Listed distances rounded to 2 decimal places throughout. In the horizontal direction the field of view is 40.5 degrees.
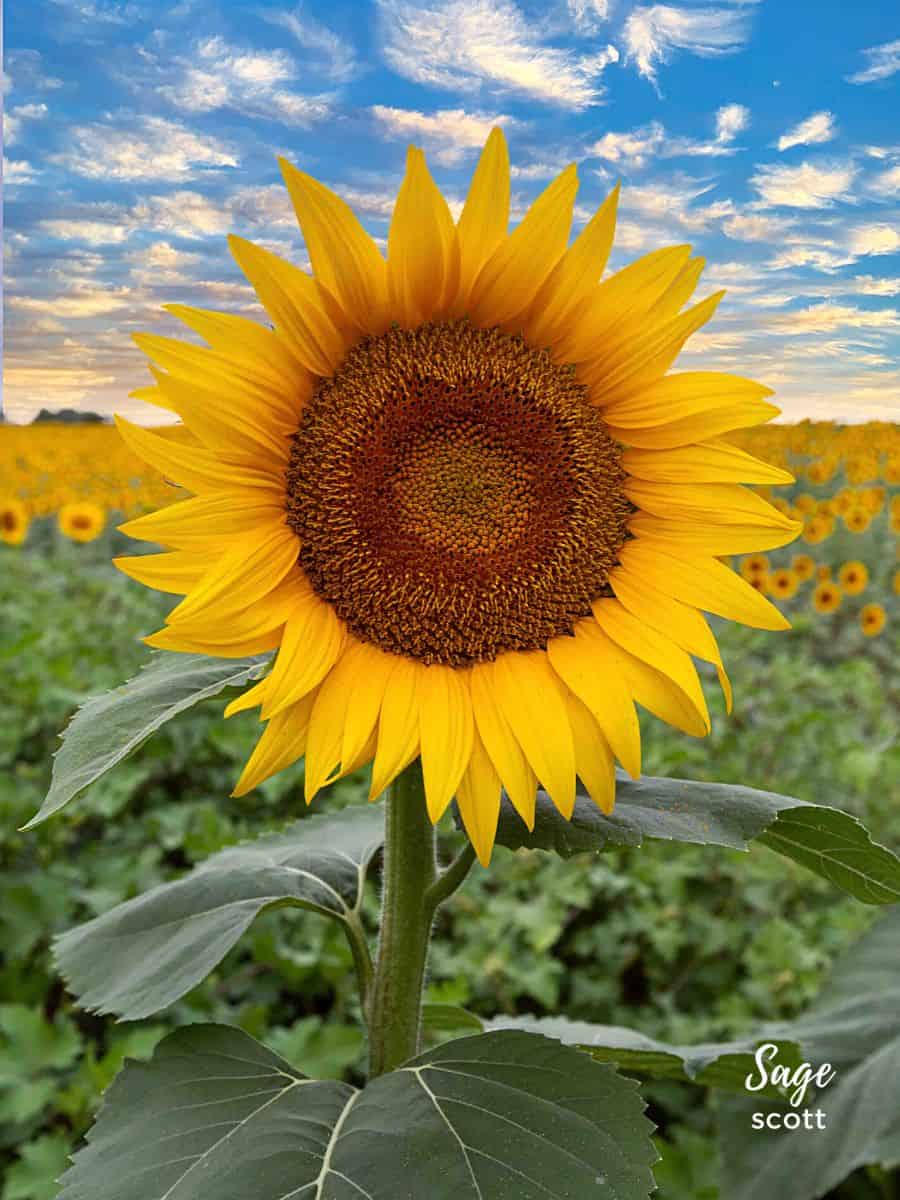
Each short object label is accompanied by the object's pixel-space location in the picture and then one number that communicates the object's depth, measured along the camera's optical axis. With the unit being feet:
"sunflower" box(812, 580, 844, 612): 15.60
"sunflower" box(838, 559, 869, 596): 16.74
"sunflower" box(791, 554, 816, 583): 16.42
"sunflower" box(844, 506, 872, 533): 17.83
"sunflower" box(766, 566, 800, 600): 14.92
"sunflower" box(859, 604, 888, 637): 15.60
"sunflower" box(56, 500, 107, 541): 18.62
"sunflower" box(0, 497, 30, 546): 17.69
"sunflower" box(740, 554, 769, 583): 14.46
